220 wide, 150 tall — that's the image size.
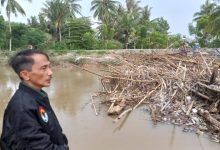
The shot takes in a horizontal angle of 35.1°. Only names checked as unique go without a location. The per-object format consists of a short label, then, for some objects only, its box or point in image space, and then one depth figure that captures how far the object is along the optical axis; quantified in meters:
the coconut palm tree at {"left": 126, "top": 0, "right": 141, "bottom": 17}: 37.50
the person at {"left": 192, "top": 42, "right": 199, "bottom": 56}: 19.35
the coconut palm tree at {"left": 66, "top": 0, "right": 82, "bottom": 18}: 38.44
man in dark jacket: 1.94
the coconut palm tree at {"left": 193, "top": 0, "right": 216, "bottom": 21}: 36.84
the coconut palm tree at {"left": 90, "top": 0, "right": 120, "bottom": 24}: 37.75
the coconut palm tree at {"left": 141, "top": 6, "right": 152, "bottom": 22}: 37.81
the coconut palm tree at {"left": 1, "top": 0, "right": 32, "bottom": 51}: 31.27
